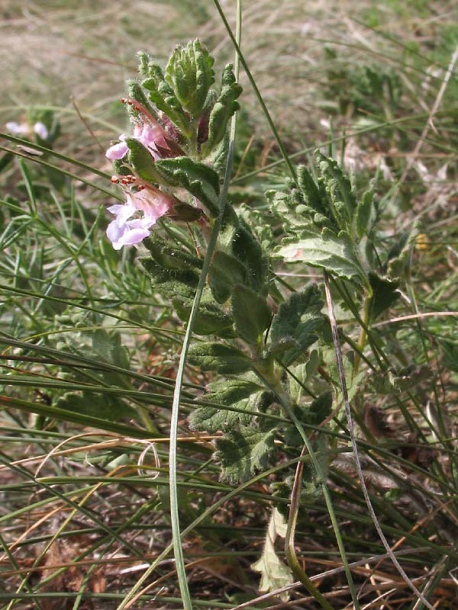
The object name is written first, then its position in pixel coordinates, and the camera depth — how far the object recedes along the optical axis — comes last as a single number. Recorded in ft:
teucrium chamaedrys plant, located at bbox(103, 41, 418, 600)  0.79
